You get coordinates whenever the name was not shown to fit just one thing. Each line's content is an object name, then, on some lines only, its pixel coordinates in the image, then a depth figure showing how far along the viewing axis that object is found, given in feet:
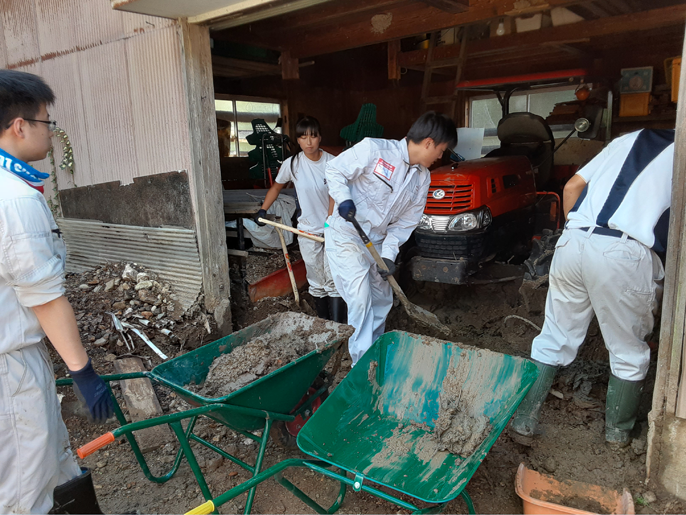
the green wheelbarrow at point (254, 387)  6.82
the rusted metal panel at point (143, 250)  14.52
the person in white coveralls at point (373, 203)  10.95
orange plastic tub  6.92
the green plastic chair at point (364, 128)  23.13
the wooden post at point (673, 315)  7.05
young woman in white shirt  14.62
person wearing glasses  5.24
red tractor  13.70
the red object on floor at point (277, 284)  15.66
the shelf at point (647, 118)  18.97
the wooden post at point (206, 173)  13.07
